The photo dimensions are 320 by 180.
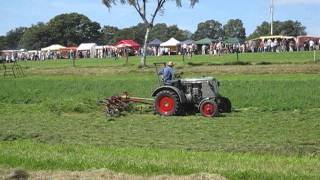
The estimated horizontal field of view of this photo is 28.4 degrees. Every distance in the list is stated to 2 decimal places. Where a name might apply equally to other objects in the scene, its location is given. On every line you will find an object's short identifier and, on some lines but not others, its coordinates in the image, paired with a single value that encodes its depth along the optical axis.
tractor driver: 20.44
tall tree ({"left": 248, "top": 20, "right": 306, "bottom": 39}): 159.10
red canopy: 91.16
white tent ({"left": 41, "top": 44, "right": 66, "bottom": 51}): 108.85
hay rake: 20.17
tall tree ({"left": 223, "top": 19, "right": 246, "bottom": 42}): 182.20
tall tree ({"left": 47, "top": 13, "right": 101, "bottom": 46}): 167.25
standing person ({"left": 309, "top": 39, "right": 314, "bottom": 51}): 65.44
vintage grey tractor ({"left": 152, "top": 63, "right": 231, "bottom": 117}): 19.92
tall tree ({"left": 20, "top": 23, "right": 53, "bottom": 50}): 165.62
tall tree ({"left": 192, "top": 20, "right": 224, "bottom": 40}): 189.62
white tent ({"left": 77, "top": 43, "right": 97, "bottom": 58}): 98.51
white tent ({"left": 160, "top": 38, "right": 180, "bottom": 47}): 87.50
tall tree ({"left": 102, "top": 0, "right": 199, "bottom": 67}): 50.06
